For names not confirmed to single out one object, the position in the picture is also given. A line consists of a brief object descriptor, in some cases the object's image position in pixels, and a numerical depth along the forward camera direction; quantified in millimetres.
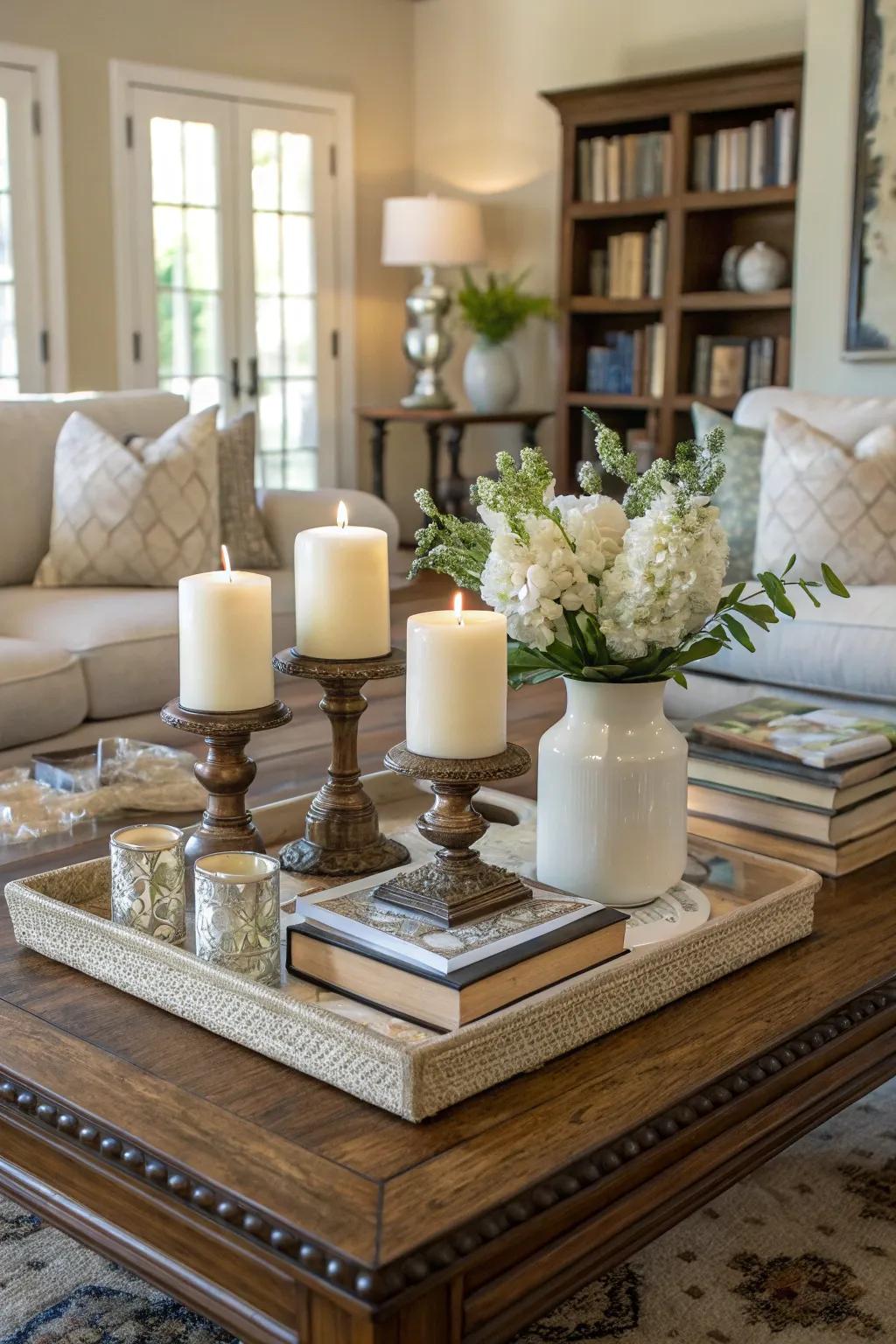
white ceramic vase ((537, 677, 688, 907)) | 1372
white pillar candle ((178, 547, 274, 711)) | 1333
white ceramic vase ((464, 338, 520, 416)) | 5945
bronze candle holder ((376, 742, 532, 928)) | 1185
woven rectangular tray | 1035
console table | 5855
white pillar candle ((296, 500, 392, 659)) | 1412
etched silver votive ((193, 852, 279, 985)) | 1207
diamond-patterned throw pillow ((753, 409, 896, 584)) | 3361
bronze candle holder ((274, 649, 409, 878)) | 1447
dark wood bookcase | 5160
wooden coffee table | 897
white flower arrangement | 1268
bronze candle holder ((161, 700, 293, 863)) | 1336
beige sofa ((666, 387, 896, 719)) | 3109
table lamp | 5777
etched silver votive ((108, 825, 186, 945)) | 1283
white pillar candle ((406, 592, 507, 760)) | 1198
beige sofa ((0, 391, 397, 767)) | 2709
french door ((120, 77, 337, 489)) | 5695
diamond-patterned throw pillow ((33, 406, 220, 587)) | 3320
